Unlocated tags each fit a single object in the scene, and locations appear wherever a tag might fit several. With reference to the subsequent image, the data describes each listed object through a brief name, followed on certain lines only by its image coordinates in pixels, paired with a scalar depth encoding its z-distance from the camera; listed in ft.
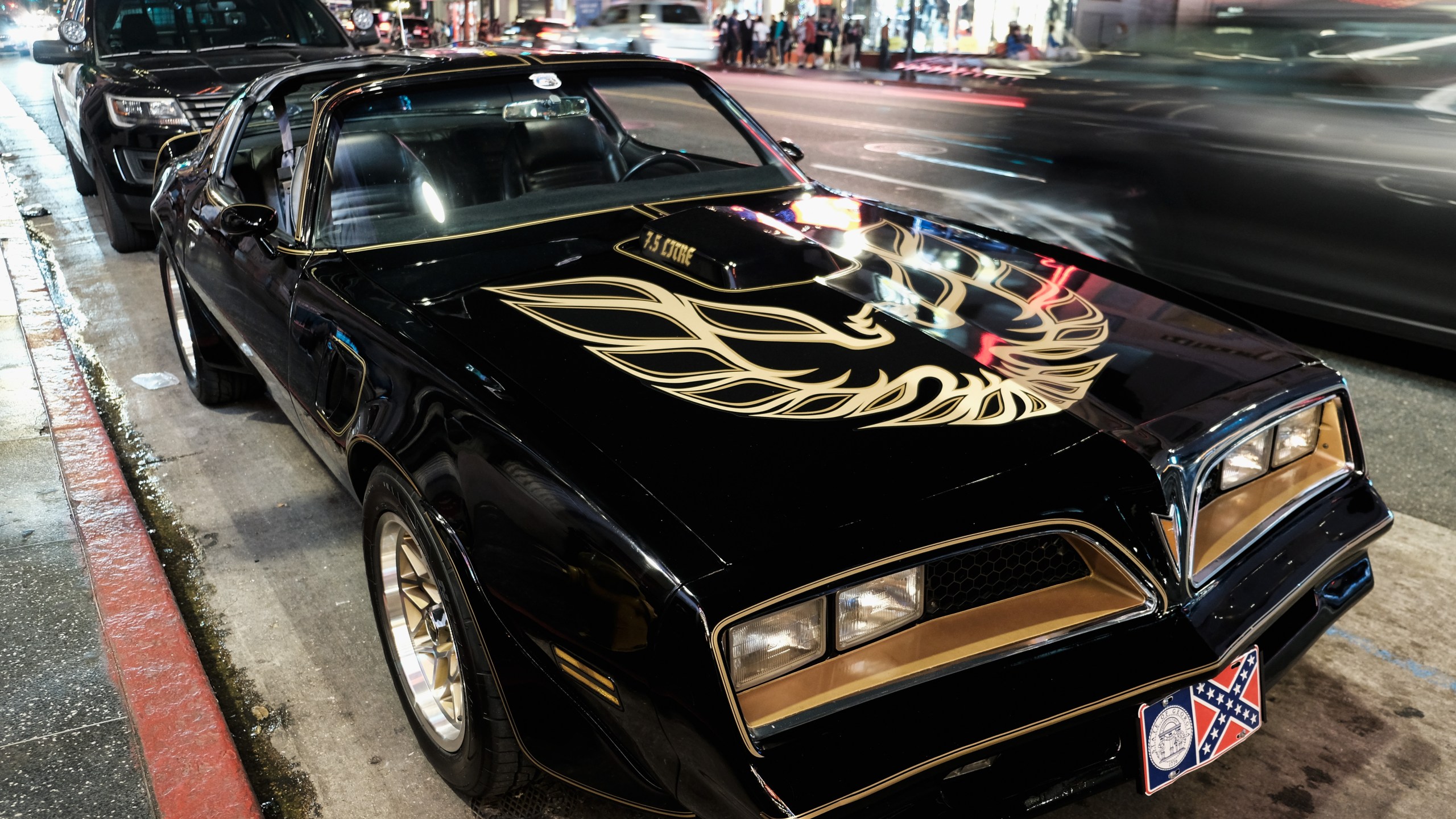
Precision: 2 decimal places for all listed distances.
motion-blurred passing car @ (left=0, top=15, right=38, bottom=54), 96.89
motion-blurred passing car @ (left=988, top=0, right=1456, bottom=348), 14.55
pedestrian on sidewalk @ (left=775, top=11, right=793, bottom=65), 91.71
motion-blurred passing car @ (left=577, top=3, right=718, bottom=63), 82.53
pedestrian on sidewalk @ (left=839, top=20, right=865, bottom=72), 87.20
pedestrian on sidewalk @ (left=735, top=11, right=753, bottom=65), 92.38
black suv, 20.85
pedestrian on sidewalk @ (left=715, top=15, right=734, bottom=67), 92.84
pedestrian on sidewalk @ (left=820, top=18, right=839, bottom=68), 89.30
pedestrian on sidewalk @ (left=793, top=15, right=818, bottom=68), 88.74
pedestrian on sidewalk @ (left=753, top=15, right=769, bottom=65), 92.11
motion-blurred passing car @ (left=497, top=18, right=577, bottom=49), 89.10
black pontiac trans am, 5.53
